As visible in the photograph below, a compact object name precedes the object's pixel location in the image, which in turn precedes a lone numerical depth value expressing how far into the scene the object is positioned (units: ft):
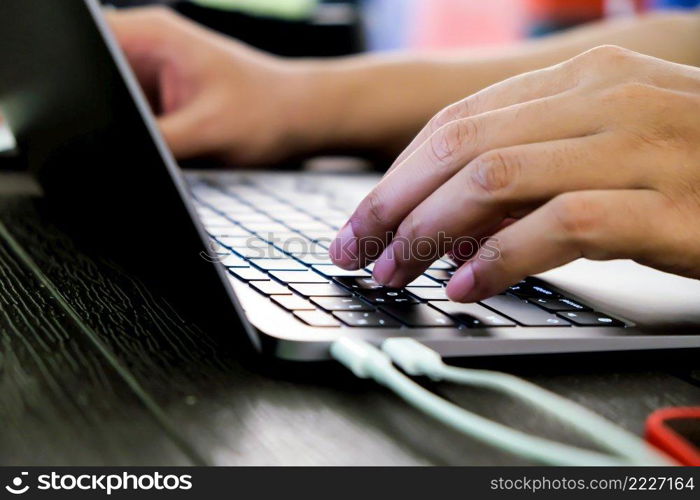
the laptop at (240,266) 2.63
